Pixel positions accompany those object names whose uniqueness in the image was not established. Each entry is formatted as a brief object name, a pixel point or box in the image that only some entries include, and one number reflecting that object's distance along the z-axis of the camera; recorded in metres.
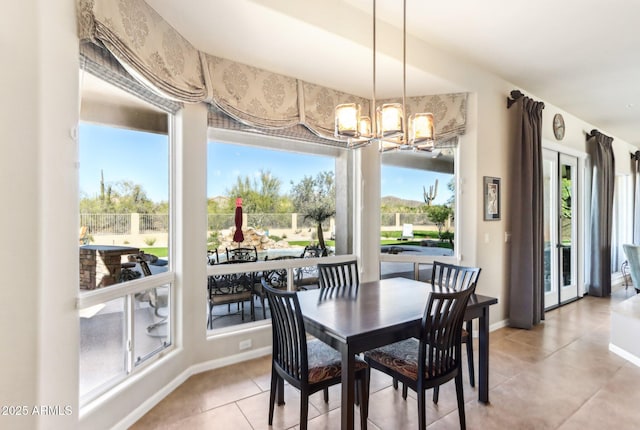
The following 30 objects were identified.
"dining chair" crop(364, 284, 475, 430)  1.86
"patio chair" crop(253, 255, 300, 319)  3.33
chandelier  2.02
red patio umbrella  3.18
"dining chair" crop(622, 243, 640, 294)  5.24
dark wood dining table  1.72
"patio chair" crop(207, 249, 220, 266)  2.98
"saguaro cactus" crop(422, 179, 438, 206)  3.96
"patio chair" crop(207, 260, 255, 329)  3.03
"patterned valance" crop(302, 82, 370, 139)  3.29
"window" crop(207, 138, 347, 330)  3.07
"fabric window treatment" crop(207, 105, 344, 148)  2.90
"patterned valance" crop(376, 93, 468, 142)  3.65
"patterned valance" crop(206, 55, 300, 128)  2.77
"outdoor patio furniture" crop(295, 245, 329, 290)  3.58
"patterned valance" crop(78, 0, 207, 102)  1.72
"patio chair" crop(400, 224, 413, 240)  4.00
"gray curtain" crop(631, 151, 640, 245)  6.94
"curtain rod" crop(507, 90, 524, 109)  3.94
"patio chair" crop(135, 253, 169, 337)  2.45
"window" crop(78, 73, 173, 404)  2.01
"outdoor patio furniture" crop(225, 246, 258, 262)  3.16
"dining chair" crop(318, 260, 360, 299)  2.69
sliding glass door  4.81
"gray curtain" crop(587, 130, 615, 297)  5.48
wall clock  4.79
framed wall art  3.79
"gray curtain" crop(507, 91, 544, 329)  3.87
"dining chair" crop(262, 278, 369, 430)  1.83
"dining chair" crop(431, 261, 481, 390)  2.60
